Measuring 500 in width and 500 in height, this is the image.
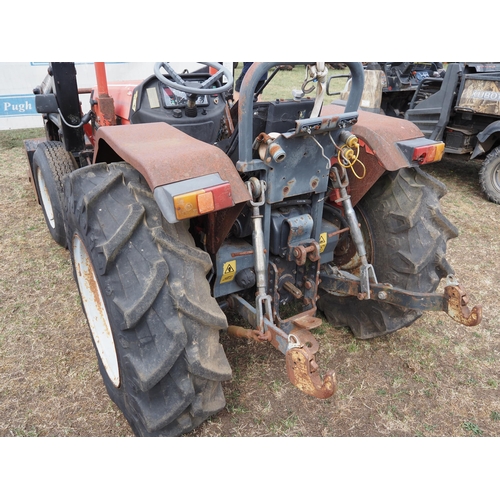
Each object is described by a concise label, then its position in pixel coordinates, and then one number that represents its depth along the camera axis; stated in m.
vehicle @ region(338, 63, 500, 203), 5.25
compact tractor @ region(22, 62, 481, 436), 1.75
